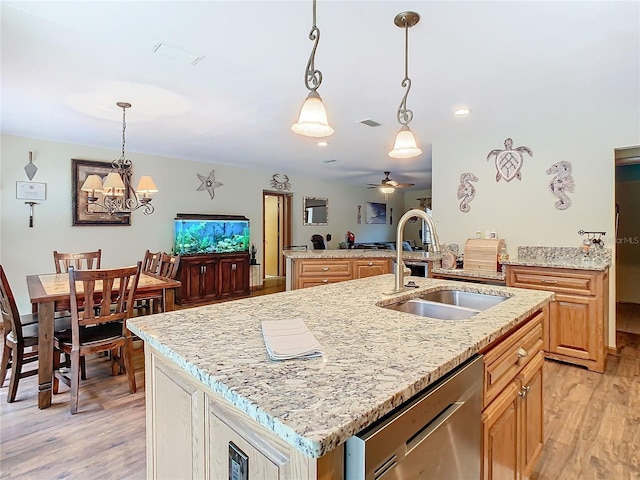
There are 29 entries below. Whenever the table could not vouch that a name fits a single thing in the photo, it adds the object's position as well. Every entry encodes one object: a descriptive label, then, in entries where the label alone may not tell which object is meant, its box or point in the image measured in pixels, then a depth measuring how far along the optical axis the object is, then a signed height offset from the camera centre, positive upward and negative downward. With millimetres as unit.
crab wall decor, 7070 +1098
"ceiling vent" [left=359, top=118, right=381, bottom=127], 3637 +1211
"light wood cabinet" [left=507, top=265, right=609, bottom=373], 2918 -673
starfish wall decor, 5974 +901
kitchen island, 665 -340
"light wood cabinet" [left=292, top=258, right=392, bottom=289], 3996 -404
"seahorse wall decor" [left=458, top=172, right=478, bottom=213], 4172 +539
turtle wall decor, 3805 +834
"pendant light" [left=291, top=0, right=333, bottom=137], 1545 +537
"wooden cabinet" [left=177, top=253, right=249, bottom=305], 5387 -699
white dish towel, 948 -320
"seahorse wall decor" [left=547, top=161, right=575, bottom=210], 3517 +533
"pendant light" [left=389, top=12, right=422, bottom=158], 1874 +560
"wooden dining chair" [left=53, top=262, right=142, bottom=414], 2322 -621
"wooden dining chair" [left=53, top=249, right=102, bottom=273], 3602 -249
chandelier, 3234 +472
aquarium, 5570 +13
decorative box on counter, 3664 -206
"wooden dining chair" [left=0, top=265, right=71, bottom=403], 2338 -735
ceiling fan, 6121 +885
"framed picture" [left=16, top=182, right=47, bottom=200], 4289 +562
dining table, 2341 -617
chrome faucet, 1667 -31
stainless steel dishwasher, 679 -478
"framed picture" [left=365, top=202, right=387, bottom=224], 9562 +623
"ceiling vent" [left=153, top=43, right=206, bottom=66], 2123 +1158
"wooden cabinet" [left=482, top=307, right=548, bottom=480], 1206 -679
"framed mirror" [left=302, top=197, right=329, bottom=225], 7864 +561
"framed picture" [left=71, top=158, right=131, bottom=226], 4688 +523
